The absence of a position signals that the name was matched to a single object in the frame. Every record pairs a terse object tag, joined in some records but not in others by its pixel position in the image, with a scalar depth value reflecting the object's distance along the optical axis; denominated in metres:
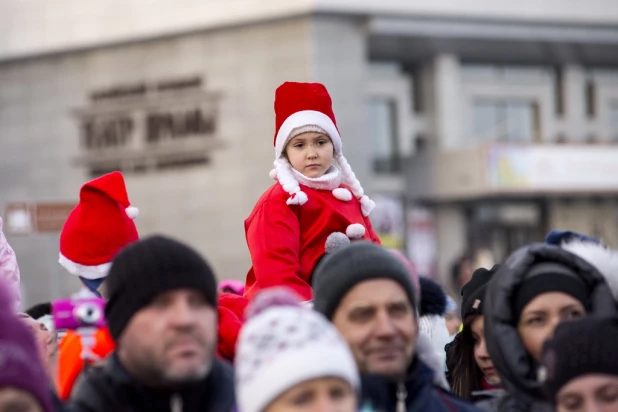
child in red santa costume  11.67
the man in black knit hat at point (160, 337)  8.13
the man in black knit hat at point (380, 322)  8.72
